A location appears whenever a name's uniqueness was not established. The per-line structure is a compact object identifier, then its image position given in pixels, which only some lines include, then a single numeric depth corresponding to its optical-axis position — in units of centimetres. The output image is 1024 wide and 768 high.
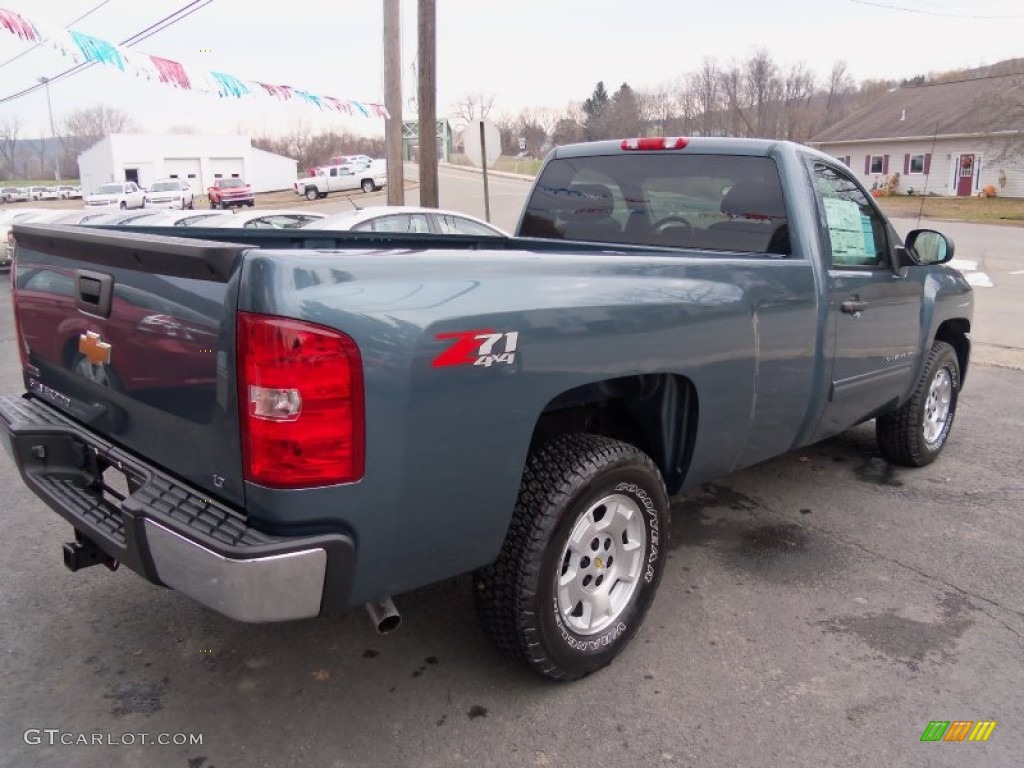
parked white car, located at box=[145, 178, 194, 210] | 4043
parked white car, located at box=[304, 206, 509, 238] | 997
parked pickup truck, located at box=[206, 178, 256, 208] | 4447
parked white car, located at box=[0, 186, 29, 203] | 7456
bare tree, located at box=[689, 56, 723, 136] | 6546
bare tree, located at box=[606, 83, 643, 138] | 5691
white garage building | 6638
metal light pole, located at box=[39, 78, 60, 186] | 2565
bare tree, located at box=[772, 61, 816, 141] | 6394
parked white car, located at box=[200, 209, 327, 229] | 1305
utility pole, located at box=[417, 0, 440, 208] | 1163
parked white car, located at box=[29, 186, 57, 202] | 7600
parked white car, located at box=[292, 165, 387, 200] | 4719
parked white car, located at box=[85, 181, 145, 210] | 4053
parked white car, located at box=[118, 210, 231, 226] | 1350
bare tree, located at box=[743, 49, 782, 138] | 6475
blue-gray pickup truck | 208
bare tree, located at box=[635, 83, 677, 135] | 6292
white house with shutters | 3803
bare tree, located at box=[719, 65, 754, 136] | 6128
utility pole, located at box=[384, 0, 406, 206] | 1306
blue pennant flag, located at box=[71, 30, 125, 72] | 1231
